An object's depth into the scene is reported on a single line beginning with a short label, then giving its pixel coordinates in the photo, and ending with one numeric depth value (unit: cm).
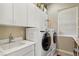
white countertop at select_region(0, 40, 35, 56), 124
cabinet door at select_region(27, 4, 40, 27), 190
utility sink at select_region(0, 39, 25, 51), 144
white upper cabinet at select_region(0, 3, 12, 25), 134
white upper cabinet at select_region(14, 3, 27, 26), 161
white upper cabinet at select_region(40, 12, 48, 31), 167
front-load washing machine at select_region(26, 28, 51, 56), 164
